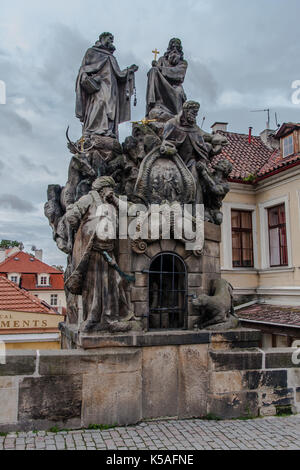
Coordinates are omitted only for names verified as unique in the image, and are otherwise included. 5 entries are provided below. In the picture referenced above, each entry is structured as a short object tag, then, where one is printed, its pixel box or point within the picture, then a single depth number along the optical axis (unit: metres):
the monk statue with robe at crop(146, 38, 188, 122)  8.44
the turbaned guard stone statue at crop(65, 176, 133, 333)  5.39
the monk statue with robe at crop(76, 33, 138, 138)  8.20
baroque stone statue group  5.49
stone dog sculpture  5.92
